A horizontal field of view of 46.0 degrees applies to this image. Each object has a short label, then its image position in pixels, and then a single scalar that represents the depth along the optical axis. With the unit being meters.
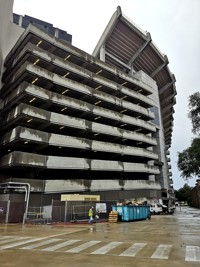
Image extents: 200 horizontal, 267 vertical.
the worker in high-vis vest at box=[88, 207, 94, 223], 24.29
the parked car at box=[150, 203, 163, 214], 42.28
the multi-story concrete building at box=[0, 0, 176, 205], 33.06
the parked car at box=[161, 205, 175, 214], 44.18
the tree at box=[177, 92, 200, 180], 35.75
